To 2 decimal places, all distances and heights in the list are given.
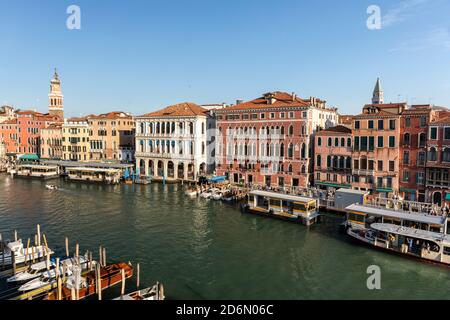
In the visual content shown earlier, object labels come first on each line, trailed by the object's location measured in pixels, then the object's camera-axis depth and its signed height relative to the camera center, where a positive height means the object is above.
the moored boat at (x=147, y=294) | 16.69 -8.26
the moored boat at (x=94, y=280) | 17.31 -8.19
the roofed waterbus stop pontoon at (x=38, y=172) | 61.72 -5.63
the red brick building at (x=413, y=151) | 33.78 -1.06
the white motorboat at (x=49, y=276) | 18.00 -8.10
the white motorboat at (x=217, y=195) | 42.10 -7.13
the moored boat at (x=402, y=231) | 22.47 -6.99
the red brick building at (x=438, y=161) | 32.12 -2.10
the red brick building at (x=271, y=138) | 42.53 +0.61
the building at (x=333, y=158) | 38.78 -2.05
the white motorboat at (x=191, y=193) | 43.63 -6.99
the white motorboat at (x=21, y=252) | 22.19 -7.88
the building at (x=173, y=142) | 54.25 +0.13
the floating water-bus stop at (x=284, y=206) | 31.03 -6.76
